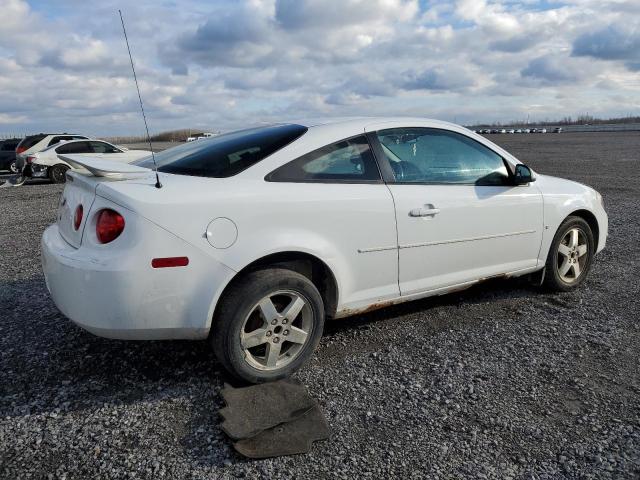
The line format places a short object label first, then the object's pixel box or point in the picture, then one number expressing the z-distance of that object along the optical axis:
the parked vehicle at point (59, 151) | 16.36
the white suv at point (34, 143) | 16.78
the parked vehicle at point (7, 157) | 20.28
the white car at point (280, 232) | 2.91
